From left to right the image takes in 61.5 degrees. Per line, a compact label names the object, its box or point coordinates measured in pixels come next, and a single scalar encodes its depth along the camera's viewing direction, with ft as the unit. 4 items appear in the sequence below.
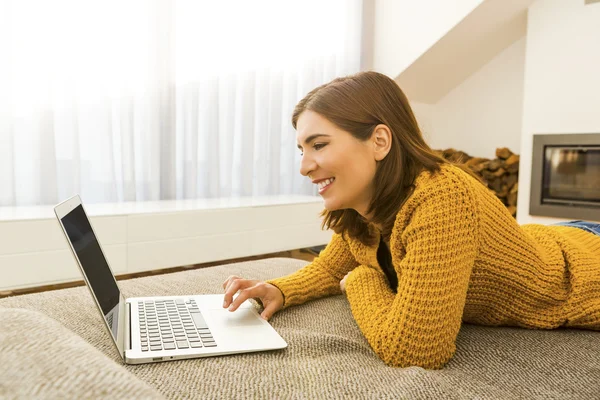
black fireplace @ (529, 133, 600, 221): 12.43
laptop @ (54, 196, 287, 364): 2.71
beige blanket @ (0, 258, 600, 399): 1.71
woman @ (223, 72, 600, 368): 2.95
